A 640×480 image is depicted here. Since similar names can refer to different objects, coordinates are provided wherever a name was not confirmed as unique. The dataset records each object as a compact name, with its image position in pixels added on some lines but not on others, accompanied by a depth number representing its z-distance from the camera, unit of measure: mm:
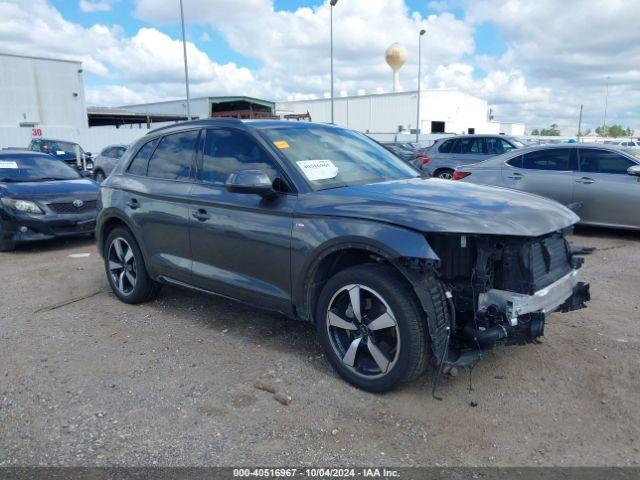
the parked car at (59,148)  21266
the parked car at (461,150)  12750
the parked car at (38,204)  8008
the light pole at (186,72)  24078
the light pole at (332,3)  24433
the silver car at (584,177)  7957
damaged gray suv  3162
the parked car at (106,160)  18672
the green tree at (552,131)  108125
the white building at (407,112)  58781
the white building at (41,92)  33875
